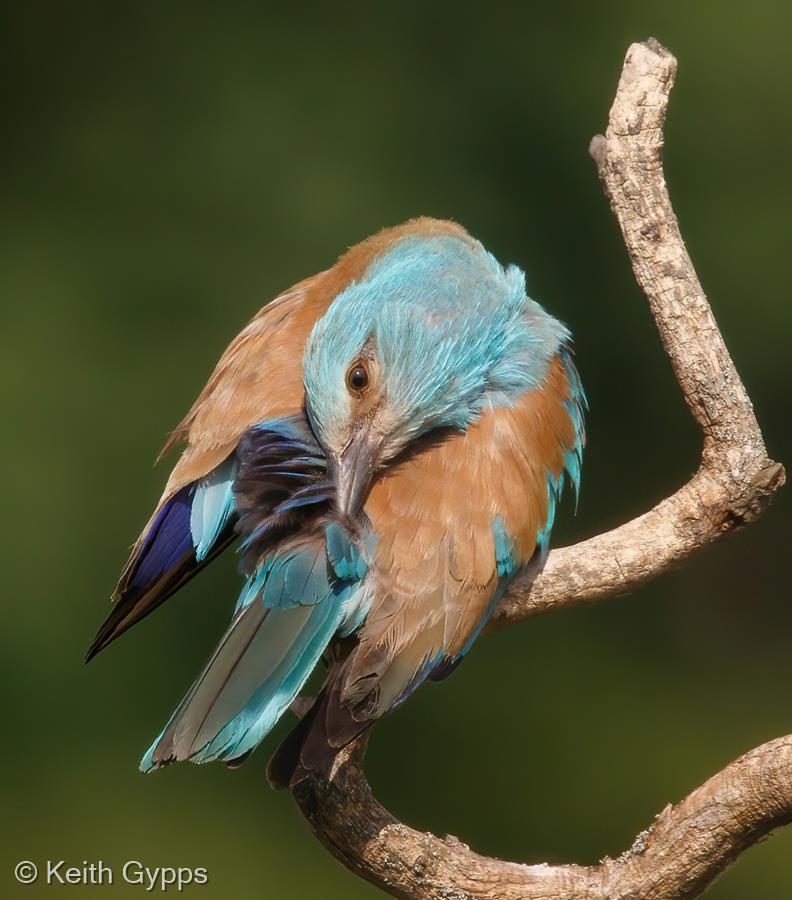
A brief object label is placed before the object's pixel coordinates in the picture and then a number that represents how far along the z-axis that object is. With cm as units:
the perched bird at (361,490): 489
